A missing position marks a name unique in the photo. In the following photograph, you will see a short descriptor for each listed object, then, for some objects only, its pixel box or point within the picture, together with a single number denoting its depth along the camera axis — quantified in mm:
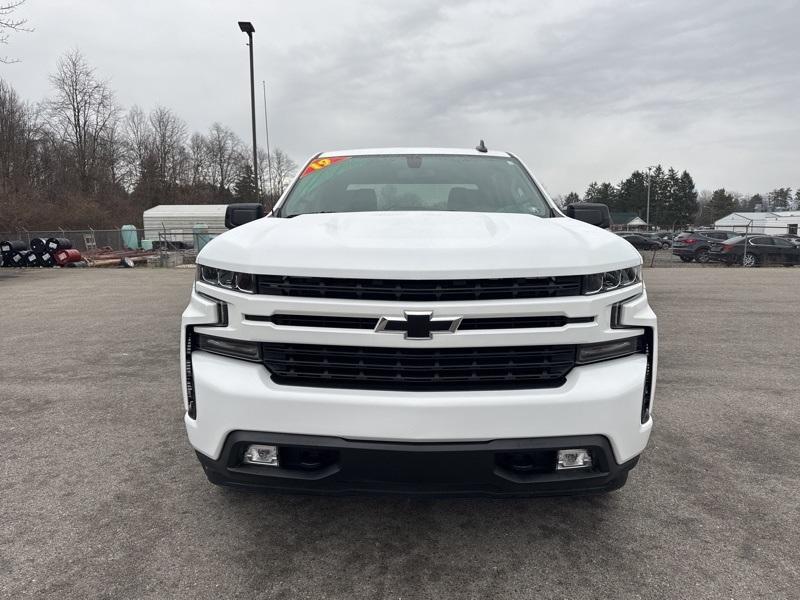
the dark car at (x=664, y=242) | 42691
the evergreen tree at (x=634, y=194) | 104688
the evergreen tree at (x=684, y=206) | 97062
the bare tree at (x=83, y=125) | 48625
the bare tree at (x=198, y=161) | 68375
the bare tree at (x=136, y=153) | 56750
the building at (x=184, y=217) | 39188
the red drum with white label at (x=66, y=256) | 21078
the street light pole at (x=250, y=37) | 17116
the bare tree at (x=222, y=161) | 73312
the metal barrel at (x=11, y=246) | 21047
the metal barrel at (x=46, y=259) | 21141
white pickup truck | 1938
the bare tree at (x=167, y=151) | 61312
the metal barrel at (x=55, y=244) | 21047
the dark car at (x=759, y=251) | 21938
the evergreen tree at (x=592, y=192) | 120575
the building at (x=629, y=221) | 86062
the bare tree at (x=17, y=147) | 40081
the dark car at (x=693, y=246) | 24500
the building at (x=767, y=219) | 61175
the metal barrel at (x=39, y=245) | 21041
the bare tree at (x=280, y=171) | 72975
